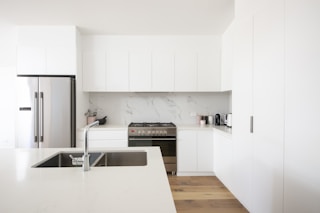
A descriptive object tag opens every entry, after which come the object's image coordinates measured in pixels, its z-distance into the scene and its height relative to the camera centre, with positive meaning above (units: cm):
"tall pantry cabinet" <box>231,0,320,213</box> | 127 +1
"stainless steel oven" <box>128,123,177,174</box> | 328 -59
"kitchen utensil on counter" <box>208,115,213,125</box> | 379 -30
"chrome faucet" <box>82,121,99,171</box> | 117 -31
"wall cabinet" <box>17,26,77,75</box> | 313 +90
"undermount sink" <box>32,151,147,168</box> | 168 -47
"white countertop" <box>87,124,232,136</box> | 317 -39
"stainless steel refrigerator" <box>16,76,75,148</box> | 298 -10
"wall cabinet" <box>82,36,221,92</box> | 347 +74
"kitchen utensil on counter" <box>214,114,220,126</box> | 368 -28
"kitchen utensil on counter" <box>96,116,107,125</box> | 364 -30
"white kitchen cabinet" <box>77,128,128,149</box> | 321 -56
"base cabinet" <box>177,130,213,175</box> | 334 -78
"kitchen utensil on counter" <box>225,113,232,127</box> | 325 -26
